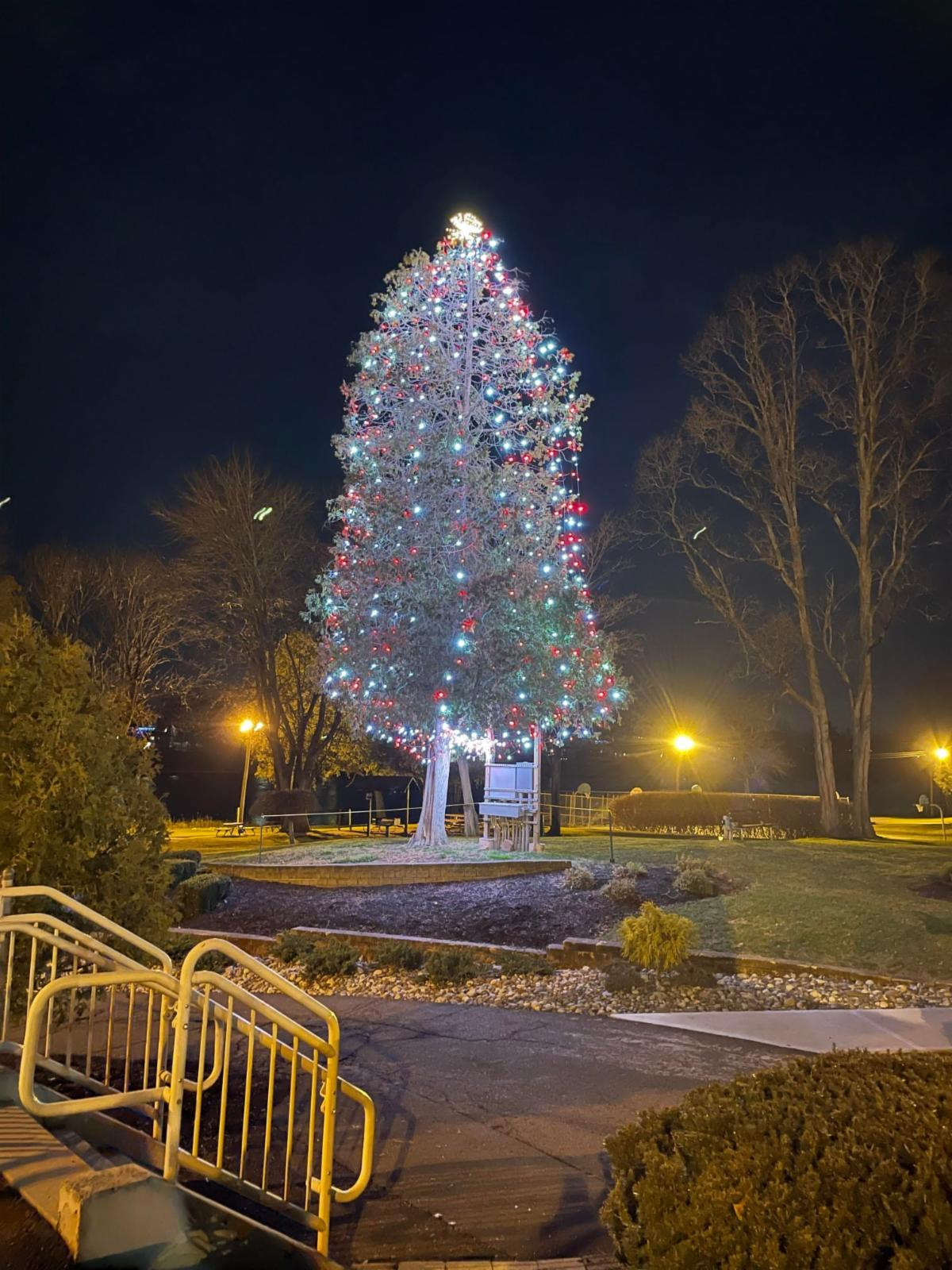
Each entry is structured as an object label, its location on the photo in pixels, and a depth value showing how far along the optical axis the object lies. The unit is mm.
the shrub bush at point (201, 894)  12211
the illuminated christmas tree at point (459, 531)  16734
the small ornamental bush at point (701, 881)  11883
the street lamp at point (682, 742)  23734
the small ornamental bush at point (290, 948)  9641
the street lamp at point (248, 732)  26828
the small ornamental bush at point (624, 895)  11383
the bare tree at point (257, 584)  27047
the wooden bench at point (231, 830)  29234
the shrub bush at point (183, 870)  13541
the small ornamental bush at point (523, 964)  8828
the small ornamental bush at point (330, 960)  9094
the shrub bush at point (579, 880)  12492
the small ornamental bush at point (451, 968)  8633
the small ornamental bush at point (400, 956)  9242
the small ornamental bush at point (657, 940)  8477
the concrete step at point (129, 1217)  2910
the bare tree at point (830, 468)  22766
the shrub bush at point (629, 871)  12647
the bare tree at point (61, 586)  29781
